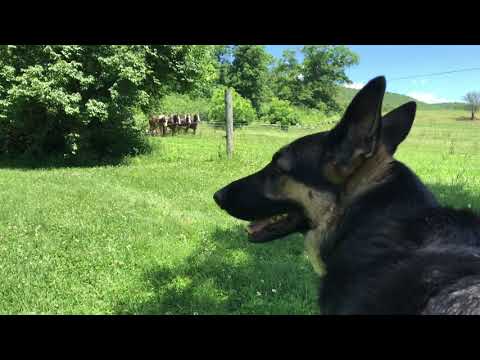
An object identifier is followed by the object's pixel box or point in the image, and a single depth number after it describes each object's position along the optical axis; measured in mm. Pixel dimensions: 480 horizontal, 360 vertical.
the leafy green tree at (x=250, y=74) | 63281
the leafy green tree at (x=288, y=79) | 70000
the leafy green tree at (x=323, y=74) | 68062
